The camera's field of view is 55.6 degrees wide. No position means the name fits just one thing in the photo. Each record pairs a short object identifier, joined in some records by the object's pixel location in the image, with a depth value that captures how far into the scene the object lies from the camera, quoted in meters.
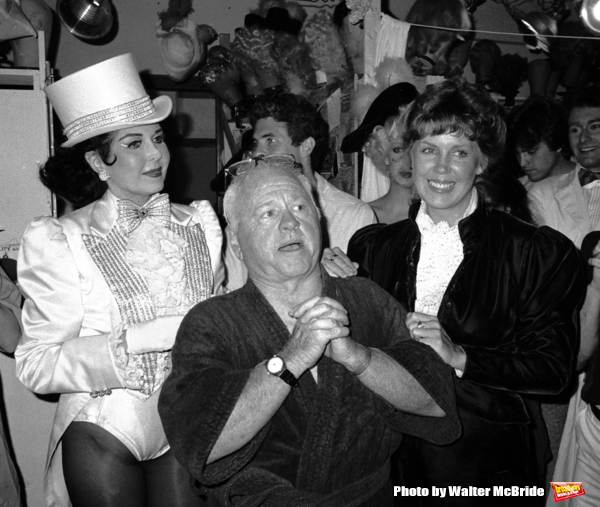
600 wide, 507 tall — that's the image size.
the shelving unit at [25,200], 3.29
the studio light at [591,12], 2.23
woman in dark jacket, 1.72
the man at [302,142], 3.06
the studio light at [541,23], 4.91
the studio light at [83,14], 5.81
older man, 1.36
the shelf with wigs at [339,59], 3.82
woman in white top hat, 1.83
